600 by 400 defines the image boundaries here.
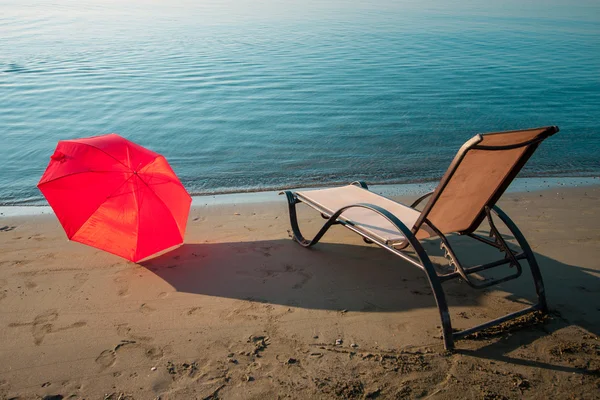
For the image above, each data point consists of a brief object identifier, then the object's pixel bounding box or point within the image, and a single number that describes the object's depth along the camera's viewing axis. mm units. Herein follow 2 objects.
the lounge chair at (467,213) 3605
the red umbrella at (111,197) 4672
